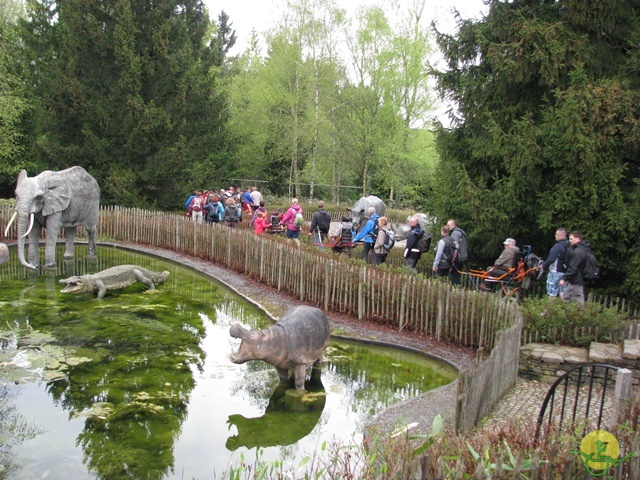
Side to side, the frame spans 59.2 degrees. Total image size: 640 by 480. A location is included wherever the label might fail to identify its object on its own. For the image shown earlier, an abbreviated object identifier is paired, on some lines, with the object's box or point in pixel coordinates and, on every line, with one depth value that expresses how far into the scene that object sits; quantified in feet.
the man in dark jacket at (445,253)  40.42
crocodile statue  41.52
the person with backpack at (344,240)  56.34
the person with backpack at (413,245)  42.86
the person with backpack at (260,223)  61.87
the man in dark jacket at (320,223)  60.03
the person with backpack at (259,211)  63.17
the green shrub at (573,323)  29.40
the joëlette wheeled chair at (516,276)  38.60
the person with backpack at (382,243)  47.11
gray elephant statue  48.65
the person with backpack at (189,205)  74.33
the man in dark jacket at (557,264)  35.12
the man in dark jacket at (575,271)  33.58
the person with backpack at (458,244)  40.78
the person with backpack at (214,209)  68.95
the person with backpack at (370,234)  50.55
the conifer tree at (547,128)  37.24
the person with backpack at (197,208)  69.94
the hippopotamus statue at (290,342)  24.07
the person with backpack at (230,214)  66.75
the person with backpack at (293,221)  57.77
